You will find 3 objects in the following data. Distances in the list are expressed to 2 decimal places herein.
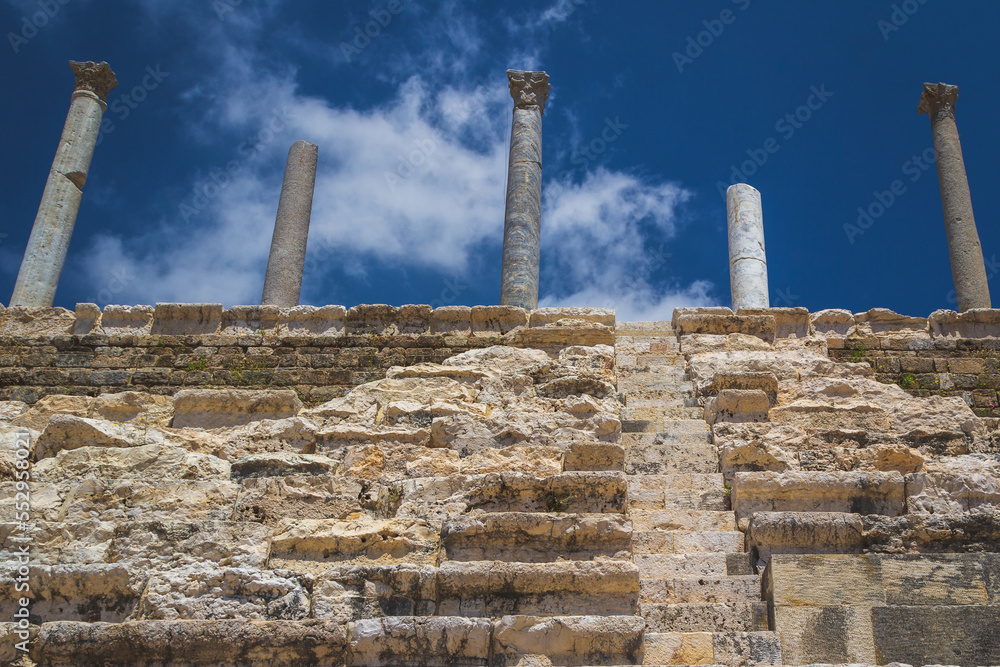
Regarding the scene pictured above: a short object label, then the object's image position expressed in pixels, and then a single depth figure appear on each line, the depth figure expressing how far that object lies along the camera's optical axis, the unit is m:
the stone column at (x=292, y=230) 14.33
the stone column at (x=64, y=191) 15.73
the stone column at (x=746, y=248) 14.14
